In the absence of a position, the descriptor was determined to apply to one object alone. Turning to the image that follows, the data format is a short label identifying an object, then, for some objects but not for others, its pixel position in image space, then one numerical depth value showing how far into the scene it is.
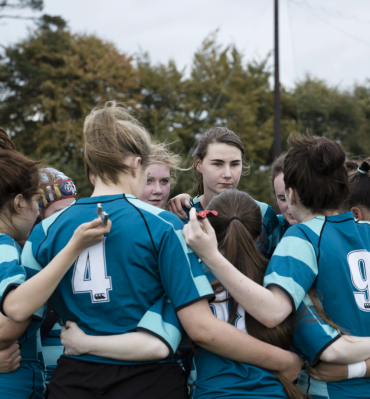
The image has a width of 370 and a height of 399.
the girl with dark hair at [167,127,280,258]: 3.80
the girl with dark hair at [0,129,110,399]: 1.87
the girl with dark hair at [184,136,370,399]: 1.99
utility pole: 14.03
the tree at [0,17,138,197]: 22.98
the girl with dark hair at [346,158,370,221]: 2.83
